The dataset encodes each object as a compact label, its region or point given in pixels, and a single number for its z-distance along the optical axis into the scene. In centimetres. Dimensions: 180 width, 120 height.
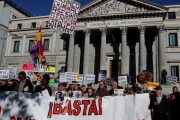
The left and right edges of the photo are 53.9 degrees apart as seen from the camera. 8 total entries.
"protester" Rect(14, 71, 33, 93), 649
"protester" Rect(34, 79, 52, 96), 651
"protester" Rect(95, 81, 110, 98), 692
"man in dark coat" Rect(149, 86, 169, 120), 577
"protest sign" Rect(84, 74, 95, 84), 1231
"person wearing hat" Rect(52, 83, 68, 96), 690
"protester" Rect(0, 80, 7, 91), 728
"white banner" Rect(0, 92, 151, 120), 577
